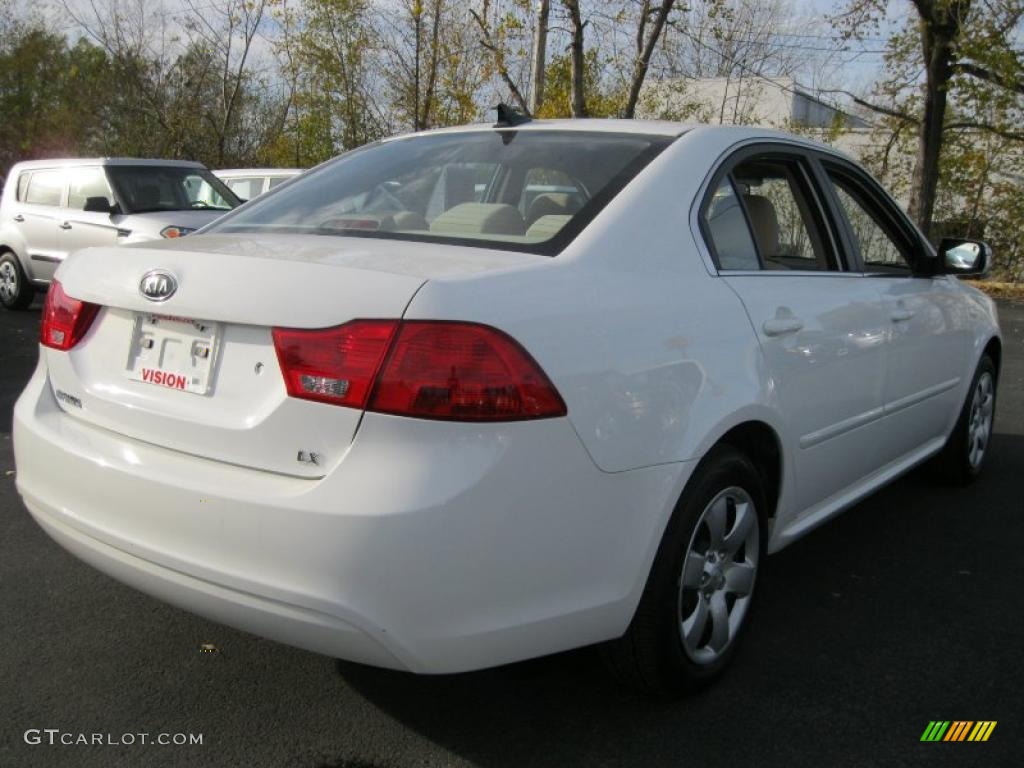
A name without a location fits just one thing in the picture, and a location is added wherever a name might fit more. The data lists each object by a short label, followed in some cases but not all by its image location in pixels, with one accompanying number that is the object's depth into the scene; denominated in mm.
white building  23953
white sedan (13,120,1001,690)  2045
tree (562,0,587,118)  15477
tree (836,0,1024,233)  16969
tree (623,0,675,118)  15742
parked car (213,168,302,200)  14398
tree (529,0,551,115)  16078
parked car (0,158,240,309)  10188
